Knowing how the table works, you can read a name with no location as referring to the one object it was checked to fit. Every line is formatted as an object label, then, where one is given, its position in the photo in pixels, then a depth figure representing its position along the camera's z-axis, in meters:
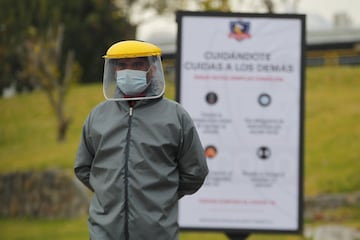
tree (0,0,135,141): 34.18
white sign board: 11.15
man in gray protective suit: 6.68
